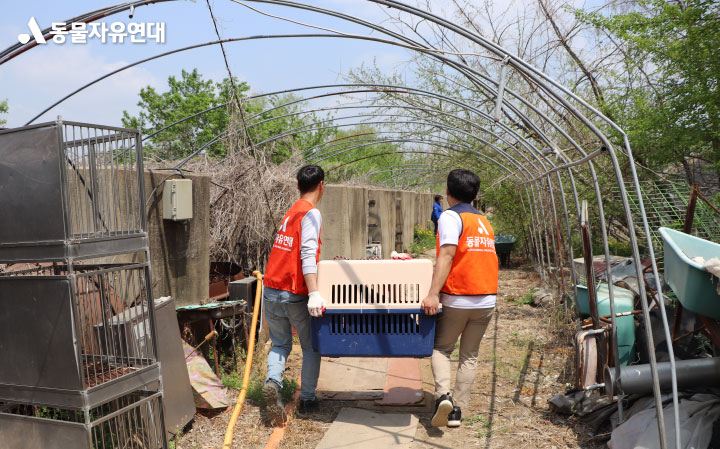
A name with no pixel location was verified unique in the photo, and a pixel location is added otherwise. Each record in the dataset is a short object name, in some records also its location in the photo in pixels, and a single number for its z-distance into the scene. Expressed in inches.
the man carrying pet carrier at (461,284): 167.3
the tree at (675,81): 279.0
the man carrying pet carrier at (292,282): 172.1
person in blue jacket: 521.9
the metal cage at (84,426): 122.7
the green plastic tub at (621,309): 209.8
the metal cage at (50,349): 119.2
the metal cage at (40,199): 117.6
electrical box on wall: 215.6
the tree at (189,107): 1152.8
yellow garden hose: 161.1
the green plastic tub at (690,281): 139.7
